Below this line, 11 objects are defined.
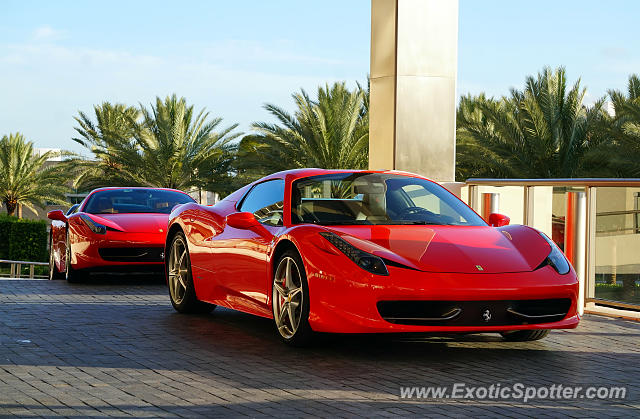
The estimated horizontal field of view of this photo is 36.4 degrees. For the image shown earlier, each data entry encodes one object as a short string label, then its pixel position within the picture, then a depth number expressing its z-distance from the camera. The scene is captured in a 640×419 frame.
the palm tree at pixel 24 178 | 44.56
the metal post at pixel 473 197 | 10.93
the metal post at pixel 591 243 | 9.40
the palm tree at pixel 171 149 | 33.69
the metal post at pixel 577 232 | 9.31
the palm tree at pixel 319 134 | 28.11
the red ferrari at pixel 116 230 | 11.91
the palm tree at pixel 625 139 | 24.08
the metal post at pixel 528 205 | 10.23
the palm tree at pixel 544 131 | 26.03
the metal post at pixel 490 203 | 10.27
